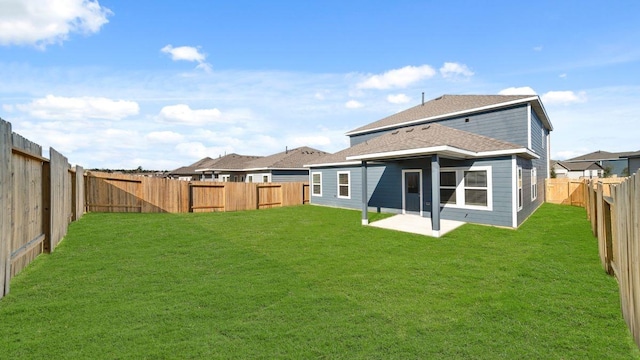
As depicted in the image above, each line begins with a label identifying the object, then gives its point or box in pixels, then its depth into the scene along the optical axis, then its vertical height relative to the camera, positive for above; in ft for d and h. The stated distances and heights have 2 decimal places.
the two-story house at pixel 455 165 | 35.06 +2.36
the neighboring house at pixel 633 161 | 74.49 +4.42
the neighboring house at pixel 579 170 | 154.33 +4.48
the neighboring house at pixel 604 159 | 169.98 +11.82
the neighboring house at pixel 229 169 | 99.25 +5.42
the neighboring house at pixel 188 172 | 142.96 +6.17
